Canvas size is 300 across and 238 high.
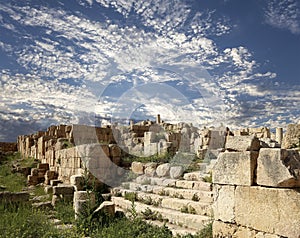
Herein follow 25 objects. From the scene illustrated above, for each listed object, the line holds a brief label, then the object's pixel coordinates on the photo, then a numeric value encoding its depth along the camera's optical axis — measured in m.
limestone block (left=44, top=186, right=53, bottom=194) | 14.54
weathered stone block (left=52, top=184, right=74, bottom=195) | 11.83
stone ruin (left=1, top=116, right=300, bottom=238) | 5.02
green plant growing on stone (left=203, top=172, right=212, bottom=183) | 10.00
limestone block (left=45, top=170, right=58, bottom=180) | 17.49
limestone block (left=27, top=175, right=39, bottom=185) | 18.14
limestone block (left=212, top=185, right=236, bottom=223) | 5.76
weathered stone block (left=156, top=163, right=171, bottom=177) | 12.28
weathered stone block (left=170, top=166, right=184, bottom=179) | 11.66
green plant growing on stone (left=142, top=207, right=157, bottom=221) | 8.66
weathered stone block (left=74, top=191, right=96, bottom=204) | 9.57
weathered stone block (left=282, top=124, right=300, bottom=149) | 7.61
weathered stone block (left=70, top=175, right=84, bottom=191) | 12.12
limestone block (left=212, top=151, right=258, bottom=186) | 5.45
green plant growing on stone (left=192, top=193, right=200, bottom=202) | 8.95
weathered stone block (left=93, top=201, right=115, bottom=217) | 9.00
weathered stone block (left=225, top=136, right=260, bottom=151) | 5.65
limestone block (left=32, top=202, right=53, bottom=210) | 10.81
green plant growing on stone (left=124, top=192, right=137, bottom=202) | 10.70
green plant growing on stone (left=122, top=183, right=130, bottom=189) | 12.50
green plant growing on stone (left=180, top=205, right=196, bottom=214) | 8.22
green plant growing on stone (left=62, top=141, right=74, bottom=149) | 18.95
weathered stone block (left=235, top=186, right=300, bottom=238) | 4.84
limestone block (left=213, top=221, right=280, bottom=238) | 5.30
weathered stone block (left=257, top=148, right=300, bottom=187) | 4.96
